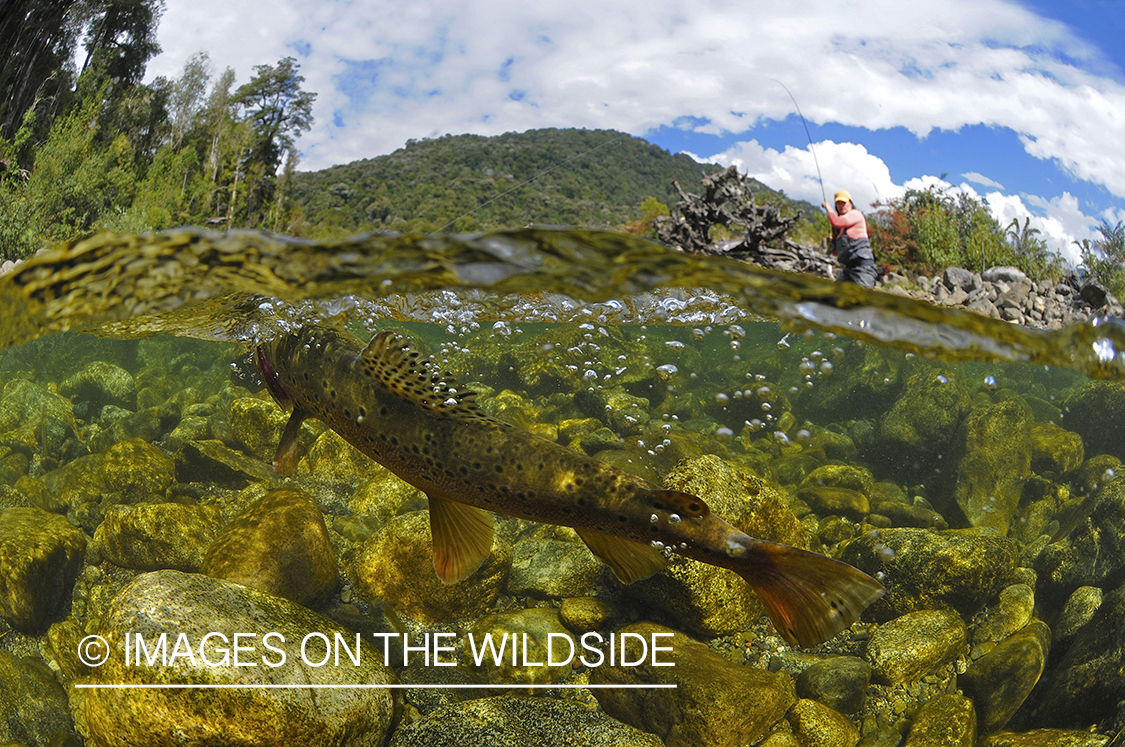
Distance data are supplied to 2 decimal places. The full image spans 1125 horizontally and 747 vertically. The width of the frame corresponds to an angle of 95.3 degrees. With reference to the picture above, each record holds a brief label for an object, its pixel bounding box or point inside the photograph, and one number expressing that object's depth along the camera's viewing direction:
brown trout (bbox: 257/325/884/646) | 2.05
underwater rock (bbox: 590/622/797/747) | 3.59
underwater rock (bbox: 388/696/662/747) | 3.48
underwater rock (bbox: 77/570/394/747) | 3.12
